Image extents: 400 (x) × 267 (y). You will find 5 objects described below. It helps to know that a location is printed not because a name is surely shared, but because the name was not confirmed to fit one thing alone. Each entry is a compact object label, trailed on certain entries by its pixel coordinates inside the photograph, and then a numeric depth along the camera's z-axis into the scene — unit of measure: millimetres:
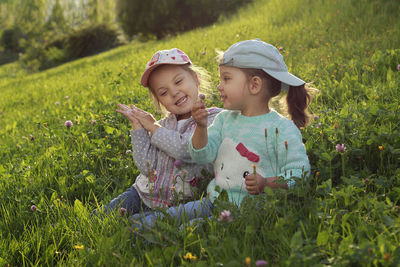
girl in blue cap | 2359
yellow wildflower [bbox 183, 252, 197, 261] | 1772
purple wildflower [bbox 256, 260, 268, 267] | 1618
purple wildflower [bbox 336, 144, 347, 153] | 2417
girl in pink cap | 2891
